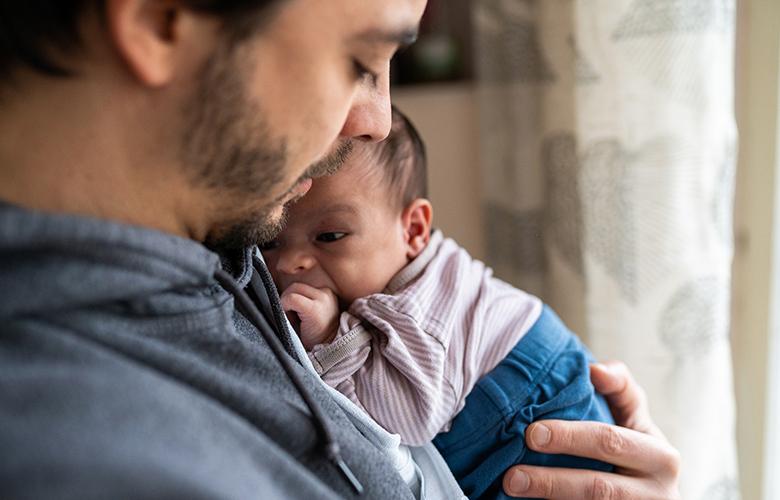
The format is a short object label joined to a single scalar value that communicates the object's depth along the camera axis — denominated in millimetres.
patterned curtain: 1437
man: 595
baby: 1048
